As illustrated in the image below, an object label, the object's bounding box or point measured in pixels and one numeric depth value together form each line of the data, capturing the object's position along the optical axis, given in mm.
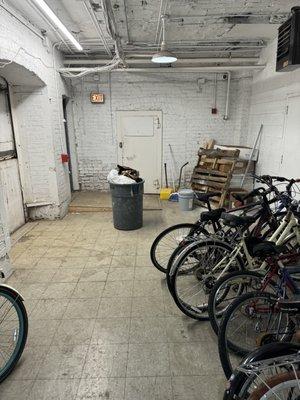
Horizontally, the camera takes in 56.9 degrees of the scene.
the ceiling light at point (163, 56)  3545
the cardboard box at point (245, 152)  5125
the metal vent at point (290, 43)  2980
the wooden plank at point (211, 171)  5047
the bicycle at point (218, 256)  2199
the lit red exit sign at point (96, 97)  5668
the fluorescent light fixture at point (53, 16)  2682
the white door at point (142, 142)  5832
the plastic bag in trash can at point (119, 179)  3996
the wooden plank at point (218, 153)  5081
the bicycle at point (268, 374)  1089
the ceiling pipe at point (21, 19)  3041
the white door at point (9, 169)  4020
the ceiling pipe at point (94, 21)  3172
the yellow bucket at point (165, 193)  5811
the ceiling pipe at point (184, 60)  4875
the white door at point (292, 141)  3658
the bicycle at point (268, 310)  1651
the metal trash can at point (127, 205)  4000
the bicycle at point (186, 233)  2486
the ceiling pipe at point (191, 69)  4793
